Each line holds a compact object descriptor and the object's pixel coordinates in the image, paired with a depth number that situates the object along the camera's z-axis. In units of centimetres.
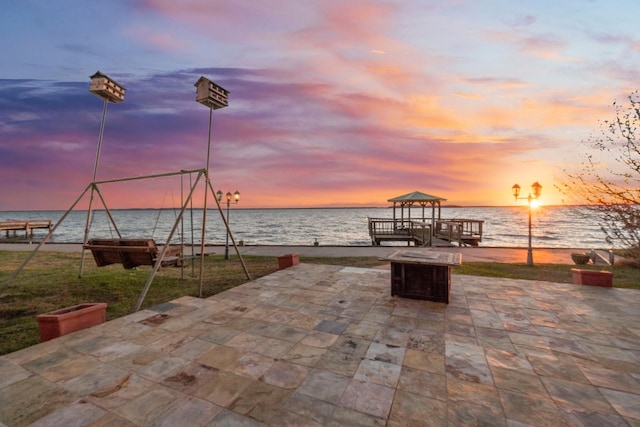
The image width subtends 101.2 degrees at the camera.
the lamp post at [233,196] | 1353
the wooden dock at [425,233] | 1910
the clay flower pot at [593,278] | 660
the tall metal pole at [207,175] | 628
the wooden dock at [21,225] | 2641
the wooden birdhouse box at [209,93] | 658
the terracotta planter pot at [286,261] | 891
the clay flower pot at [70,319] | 389
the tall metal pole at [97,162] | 754
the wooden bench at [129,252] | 624
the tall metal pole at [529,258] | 1065
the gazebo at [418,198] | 1928
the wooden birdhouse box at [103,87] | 724
